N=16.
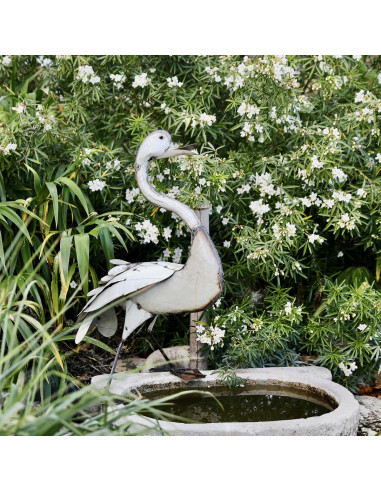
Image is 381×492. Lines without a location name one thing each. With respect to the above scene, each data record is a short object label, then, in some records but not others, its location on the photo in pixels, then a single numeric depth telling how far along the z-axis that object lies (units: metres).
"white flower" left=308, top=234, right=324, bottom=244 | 3.66
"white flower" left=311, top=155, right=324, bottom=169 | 3.66
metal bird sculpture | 3.12
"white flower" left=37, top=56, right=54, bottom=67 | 4.52
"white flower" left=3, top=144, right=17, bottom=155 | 3.58
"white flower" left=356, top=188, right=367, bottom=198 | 3.80
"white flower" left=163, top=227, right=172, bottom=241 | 3.78
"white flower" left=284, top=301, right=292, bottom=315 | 3.69
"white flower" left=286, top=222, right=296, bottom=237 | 3.62
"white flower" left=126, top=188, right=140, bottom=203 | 3.96
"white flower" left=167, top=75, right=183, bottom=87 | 3.95
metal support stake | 3.64
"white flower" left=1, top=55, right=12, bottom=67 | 4.46
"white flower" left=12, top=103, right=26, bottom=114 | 3.71
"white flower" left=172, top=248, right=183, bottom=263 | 3.93
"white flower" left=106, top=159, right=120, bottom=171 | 3.89
